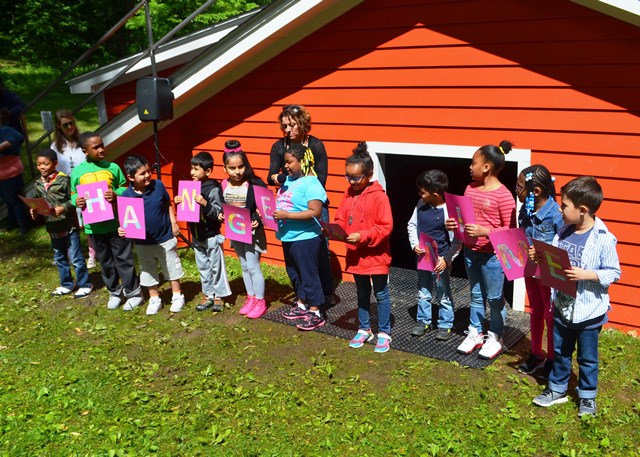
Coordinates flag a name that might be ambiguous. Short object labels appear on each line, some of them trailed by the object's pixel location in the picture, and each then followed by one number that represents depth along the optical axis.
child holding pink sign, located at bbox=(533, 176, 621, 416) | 4.02
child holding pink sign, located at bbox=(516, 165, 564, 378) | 4.50
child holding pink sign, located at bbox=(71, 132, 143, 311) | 6.61
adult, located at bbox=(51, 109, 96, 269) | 7.76
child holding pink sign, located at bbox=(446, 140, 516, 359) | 4.89
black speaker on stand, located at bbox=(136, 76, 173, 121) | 7.48
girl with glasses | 5.18
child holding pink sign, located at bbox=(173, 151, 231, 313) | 6.40
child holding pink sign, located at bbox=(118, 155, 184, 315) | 6.38
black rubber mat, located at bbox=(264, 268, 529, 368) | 5.54
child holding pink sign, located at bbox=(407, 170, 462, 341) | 5.29
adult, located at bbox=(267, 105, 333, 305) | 6.32
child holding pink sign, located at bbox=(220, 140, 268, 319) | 6.11
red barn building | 5.52
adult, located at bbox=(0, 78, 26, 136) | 10.21
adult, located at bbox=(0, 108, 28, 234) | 9.63
